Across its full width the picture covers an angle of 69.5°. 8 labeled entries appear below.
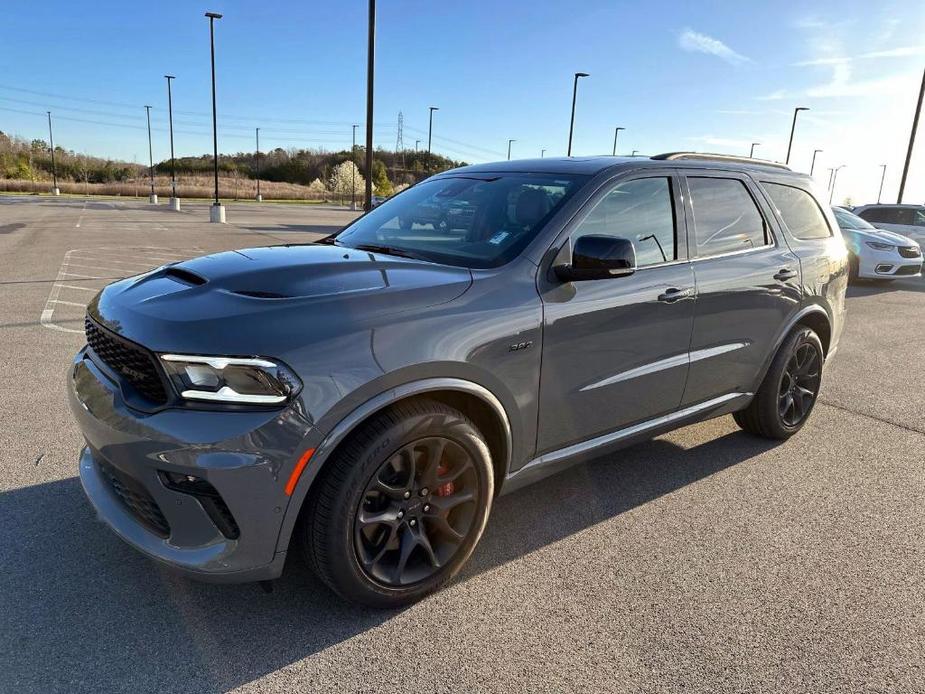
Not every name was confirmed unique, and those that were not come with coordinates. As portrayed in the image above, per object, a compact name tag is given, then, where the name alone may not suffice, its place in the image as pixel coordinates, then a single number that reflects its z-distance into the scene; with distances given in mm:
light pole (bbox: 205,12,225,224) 27578
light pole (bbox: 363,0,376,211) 14516
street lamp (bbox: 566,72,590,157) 37197
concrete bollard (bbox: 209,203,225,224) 27820
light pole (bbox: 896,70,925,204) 23469
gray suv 2205
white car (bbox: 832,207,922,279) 13227
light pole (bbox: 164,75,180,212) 39219
